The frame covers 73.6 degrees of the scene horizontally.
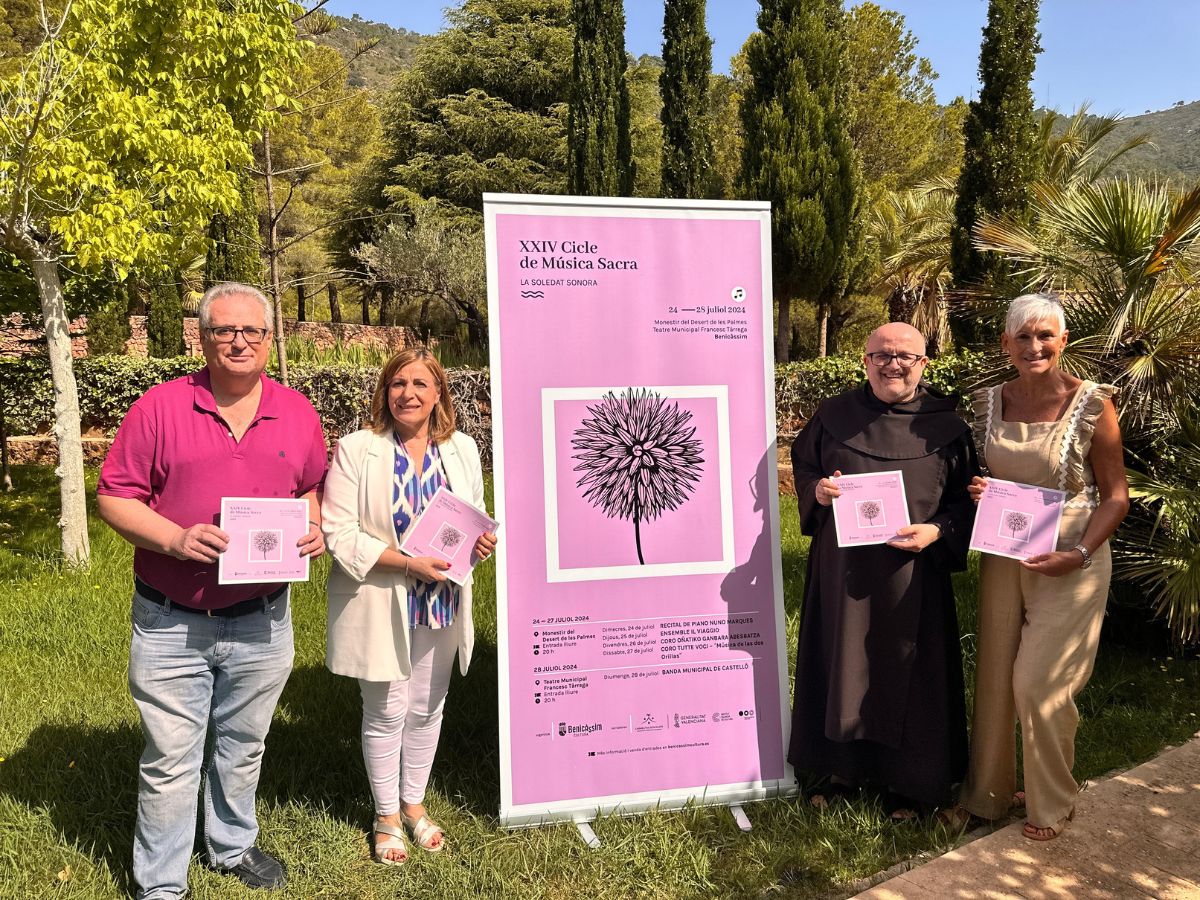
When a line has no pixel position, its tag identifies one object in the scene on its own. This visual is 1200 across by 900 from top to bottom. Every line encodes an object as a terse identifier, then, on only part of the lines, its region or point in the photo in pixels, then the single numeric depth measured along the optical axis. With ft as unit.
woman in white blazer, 9.62
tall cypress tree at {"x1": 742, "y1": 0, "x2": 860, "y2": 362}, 46.88
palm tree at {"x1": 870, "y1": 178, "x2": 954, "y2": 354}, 50.01
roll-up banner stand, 11.06
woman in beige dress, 10.05
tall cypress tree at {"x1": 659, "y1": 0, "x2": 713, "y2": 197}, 47.24
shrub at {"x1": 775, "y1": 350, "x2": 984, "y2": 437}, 39.17
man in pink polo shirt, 8.30
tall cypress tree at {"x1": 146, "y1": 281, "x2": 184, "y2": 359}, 51.78
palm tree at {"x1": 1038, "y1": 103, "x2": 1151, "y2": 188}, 48.66
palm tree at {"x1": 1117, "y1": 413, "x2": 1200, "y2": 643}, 14.23
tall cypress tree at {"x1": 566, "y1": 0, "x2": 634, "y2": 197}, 49.19
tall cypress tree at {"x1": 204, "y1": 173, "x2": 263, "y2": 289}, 45.83
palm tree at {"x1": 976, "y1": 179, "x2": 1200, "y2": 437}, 15.40
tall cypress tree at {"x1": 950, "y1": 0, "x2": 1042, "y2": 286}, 36.06
